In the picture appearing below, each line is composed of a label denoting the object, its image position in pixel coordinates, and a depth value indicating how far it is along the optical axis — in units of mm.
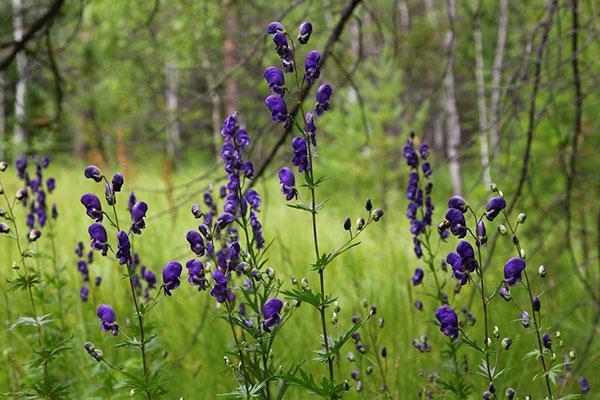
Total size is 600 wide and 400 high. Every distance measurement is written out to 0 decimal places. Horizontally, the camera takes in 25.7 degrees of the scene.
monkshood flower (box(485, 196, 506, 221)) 1350
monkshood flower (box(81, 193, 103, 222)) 1407
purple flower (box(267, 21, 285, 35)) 1370
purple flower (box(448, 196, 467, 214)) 1345
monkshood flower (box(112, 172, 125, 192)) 1413
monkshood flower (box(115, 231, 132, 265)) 1363
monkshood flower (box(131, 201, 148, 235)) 1422
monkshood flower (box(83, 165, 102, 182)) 1421
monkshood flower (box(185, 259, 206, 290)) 1379
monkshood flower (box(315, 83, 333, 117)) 1415
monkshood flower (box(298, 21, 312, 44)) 1399
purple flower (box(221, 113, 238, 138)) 1421
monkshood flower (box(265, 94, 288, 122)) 1403
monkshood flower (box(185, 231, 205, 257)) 1403
